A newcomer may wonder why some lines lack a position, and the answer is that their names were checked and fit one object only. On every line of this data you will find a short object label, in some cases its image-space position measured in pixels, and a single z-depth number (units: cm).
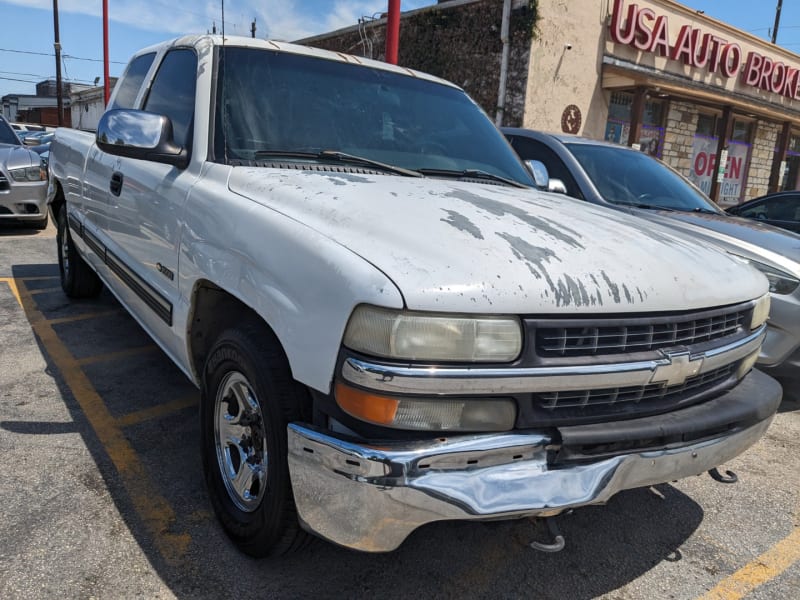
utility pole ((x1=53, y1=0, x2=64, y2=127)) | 2720
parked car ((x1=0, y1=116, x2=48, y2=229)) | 842
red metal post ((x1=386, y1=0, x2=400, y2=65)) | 783
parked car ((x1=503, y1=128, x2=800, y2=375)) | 388
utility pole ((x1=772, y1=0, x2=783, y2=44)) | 3012
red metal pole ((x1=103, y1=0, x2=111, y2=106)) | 1798
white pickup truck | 167
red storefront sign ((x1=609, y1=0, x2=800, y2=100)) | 1378
